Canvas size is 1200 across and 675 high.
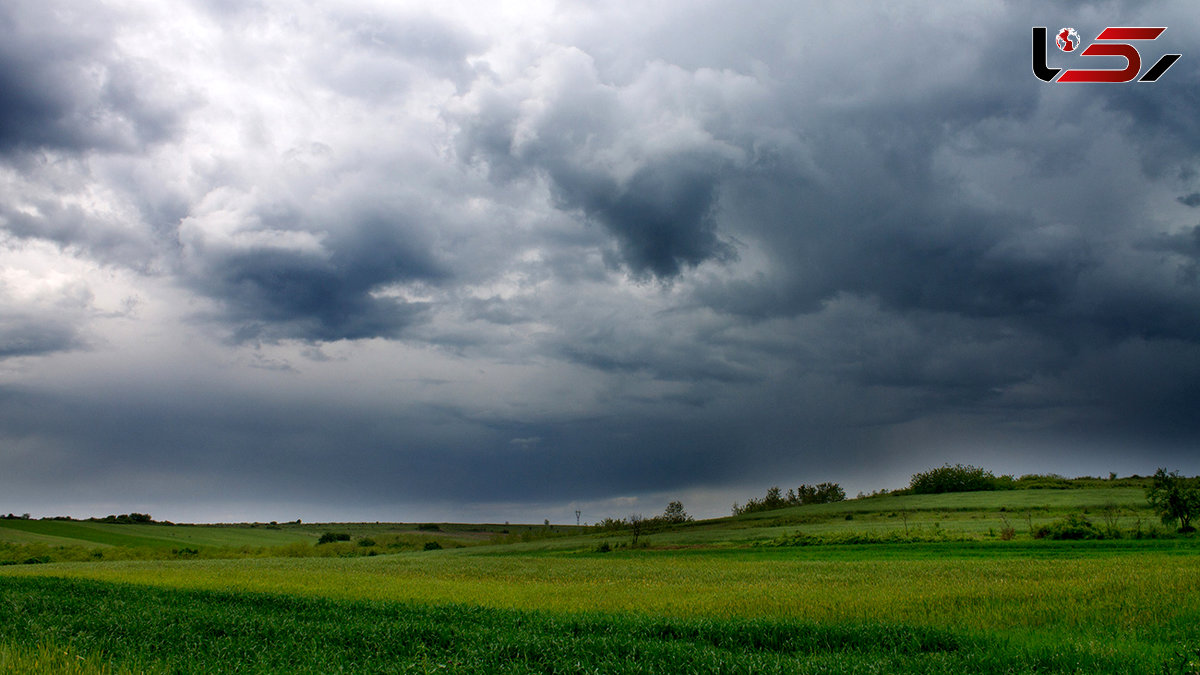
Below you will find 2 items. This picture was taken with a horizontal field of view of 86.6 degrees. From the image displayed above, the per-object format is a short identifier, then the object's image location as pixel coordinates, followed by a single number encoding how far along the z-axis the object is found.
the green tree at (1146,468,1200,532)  52.38
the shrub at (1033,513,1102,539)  50.27
